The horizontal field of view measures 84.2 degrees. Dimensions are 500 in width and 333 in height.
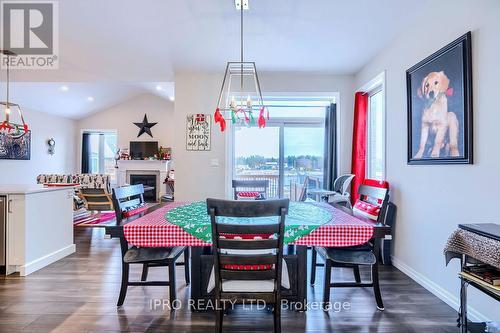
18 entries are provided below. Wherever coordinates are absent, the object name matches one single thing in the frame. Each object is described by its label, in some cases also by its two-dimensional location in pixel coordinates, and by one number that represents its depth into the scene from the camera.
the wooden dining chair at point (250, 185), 3.44
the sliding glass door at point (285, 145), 5.82
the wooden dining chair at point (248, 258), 1.43
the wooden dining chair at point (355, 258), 2.12
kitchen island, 2.89
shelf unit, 1.50
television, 8.95
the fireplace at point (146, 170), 8.78
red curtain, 4.11
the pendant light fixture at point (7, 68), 3.80
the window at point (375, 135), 3.84
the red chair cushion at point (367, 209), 2.38
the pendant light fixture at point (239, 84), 4.21
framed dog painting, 2.08
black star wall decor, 9.02
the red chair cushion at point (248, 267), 1.59
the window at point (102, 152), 9.44
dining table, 1.76
